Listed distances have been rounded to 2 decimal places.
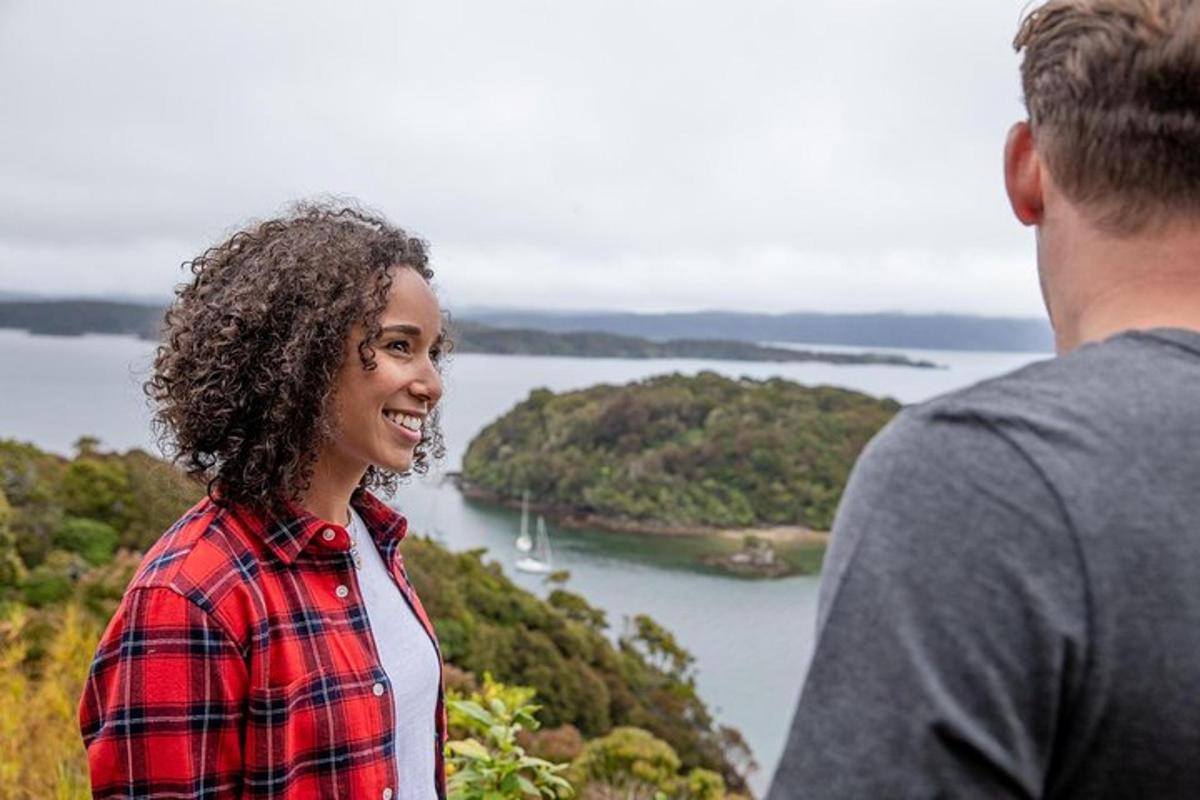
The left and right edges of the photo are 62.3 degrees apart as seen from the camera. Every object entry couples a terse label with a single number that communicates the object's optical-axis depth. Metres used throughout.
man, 0.50
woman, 1.08
